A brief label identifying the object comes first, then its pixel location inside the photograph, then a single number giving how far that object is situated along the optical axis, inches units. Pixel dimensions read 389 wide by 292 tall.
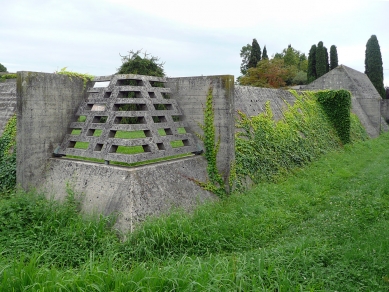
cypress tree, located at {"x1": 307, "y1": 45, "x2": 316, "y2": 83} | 1759.4
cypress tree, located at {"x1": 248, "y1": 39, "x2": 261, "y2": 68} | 1848.1
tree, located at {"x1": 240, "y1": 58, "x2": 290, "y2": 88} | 1508.4
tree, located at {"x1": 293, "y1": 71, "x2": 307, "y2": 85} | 1883.6
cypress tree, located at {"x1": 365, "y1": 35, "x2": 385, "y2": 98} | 1535.4
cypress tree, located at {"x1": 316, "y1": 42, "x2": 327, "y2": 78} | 1697.8
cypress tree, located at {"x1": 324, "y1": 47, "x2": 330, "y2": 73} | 1736.7
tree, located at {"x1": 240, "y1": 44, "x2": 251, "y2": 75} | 2244.6
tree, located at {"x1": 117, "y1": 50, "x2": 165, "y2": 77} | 844.0
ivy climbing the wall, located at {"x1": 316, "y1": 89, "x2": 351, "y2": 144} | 686.5
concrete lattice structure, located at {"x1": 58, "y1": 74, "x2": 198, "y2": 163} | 291.9
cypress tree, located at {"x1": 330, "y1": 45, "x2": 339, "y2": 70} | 1788.9
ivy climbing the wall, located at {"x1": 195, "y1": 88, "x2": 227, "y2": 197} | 333.4
